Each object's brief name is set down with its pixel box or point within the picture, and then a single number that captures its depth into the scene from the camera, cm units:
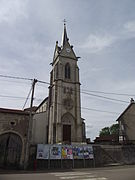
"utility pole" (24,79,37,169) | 1648
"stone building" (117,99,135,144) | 3639
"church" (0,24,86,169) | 1846
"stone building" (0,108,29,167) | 1780
